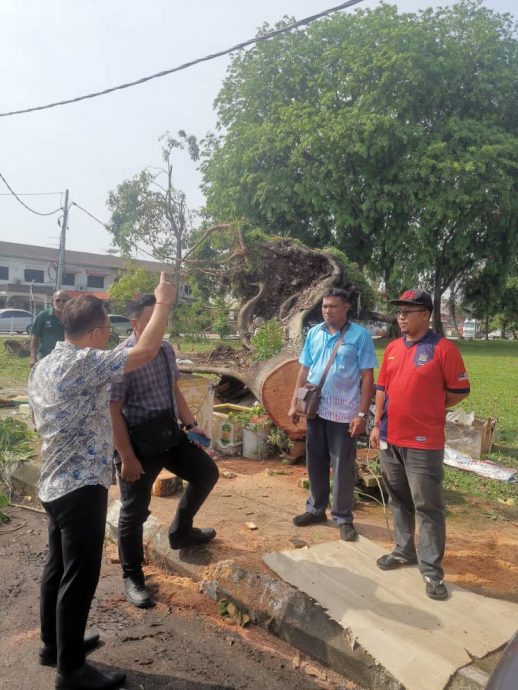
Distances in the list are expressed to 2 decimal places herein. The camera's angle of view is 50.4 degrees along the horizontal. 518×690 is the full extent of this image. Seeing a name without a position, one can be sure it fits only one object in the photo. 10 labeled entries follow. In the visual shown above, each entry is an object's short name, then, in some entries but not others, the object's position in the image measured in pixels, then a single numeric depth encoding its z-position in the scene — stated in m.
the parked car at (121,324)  29.05
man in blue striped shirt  4.01
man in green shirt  7.12
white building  41.81
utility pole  23.93
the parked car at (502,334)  50.84
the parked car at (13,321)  30.58
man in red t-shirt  3.29
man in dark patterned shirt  3.29
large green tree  21.75
